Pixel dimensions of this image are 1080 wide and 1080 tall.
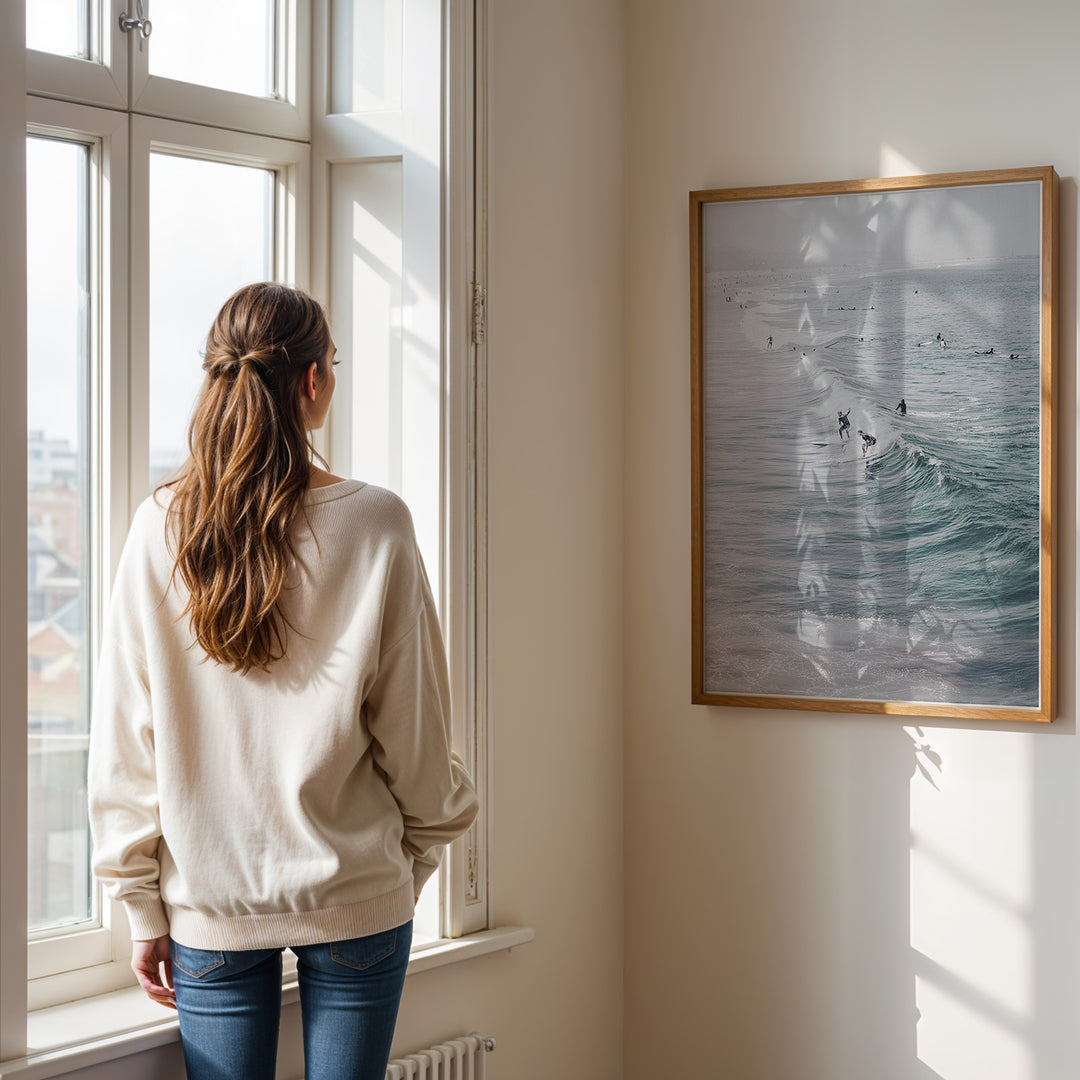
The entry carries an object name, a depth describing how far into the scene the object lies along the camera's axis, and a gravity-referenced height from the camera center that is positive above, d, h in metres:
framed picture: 2.33 +0.18
